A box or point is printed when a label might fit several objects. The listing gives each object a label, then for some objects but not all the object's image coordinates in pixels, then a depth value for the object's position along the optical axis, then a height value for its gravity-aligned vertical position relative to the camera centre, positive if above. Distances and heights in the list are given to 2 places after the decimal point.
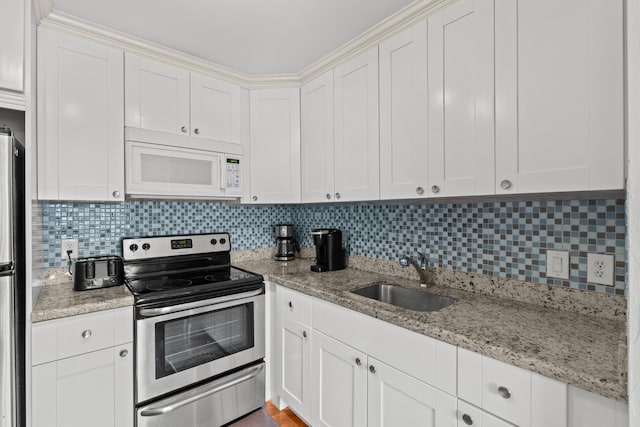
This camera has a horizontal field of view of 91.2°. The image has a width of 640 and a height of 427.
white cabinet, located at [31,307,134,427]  1.35 -0.72
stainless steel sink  1.62 -0.47
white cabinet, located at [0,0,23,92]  1.25 +0.68
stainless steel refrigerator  1.18 -0.27
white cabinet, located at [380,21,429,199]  1.53 +0.51
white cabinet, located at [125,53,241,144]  1.86 +0.72
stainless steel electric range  1.60 -0.70
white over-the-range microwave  1.84 +0.30
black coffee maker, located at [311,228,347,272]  2.17 -0.25
